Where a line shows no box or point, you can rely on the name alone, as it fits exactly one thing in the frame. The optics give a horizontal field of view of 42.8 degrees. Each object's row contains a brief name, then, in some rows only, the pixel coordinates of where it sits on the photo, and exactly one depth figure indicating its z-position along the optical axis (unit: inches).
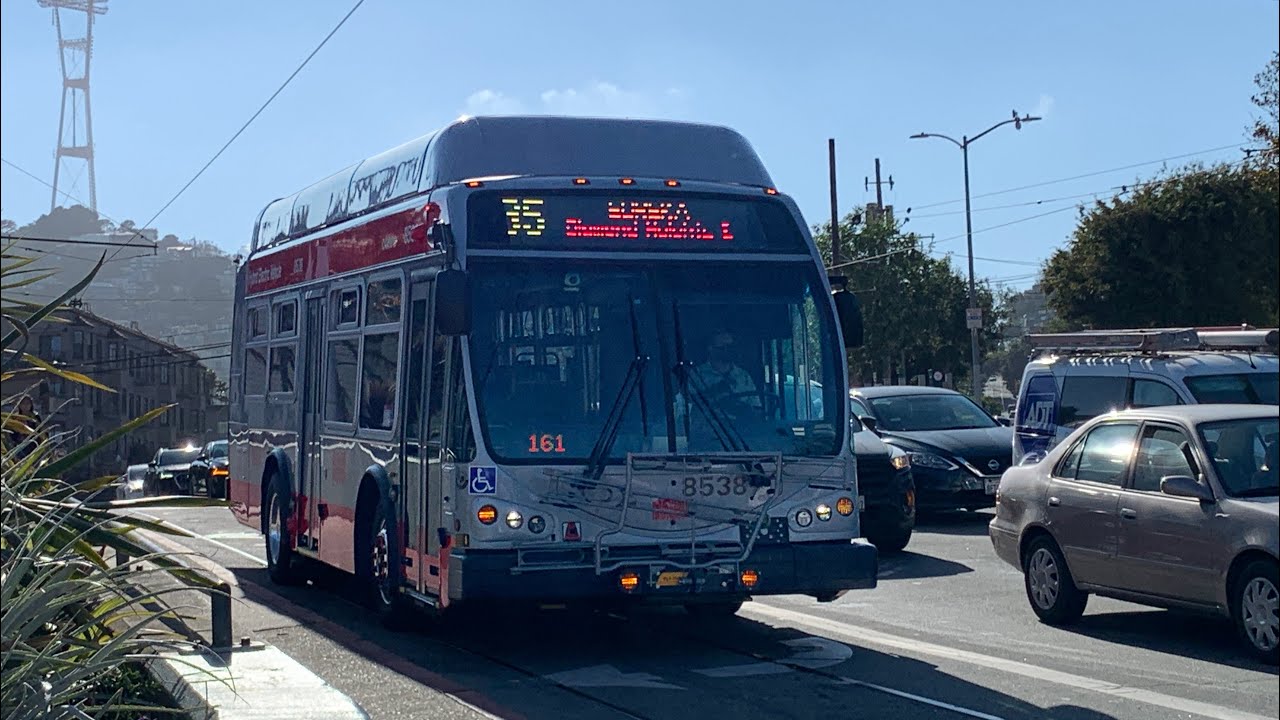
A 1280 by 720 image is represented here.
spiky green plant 213.0
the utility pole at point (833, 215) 1796.3
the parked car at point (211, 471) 1241.4
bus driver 381.1
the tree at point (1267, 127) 1255.5
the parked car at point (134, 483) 1469.0
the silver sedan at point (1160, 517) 370.0
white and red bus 370.6
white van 493.4
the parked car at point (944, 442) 730.2
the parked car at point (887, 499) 631.8
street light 1791.3
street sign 1688.0
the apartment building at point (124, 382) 2829.7
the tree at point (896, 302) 2108.8
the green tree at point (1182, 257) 1167.6
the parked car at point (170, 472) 1465.3
